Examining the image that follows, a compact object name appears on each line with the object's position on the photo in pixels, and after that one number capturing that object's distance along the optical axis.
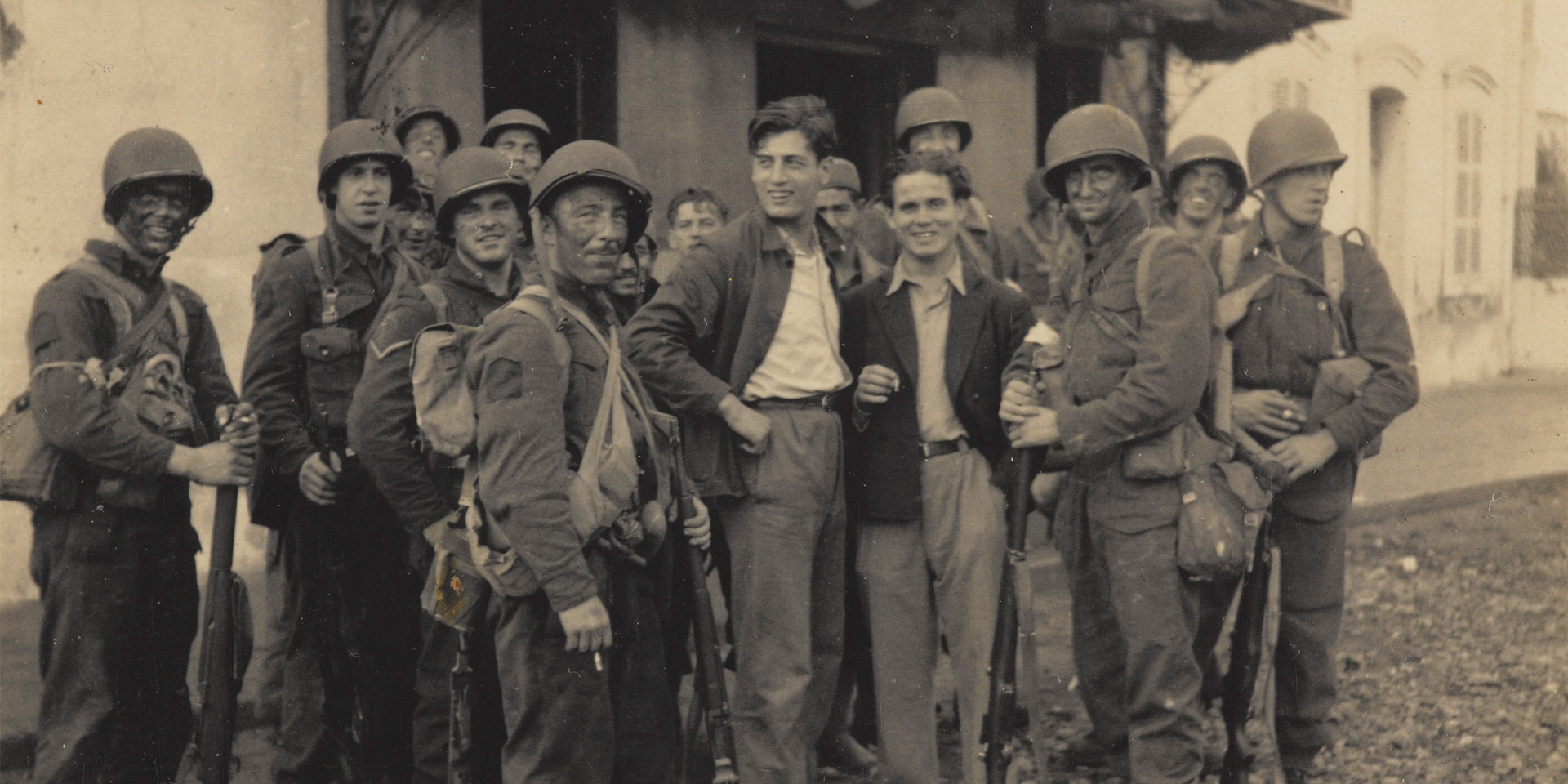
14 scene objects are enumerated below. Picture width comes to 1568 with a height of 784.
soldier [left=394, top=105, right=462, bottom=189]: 5.28
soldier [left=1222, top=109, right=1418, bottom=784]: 4.21
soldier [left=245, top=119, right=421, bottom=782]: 4.08
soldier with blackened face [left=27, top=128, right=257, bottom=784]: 3.58
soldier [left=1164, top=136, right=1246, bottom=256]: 5.34
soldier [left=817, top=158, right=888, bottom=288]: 5.37
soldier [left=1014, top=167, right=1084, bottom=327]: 7.01
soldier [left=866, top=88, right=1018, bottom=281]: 5.66
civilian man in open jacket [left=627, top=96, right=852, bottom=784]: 3.87
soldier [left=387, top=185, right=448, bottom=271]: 4.71
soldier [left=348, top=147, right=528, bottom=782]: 3.68
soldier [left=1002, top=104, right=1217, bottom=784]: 3.84
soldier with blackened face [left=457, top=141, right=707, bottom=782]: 3.06
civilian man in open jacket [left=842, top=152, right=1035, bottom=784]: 4.07
